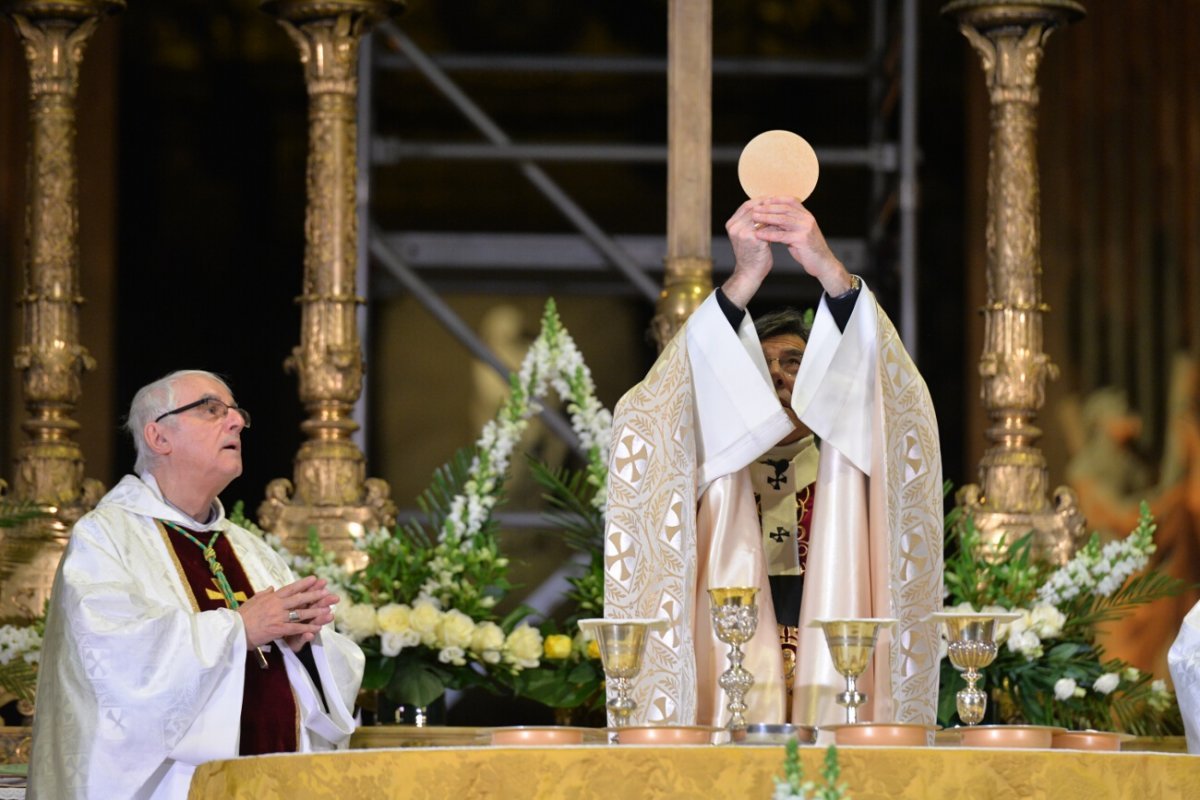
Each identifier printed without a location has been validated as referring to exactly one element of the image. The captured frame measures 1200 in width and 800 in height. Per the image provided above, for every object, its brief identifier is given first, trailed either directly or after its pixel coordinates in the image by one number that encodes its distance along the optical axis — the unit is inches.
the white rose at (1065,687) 454.7
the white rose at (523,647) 457.5
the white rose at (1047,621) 458.0
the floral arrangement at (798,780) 231.6
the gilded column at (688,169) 507.7
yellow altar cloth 277.3
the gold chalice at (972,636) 317.0
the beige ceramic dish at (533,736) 299.8
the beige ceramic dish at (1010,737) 302.0
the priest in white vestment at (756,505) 362.8
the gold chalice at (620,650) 314.5
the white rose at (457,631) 455.0
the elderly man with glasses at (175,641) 376.4
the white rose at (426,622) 455.6
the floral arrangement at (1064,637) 458.6
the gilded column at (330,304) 503.8
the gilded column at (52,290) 507.9
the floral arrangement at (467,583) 456.9
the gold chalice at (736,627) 318.6
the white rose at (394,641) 453.4
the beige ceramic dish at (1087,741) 311.5
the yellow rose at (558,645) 459.9
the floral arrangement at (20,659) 466.2
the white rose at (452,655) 455.3
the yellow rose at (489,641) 456.6
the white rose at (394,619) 454.2
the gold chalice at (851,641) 307.7
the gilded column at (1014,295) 503.8
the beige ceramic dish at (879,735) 291.6
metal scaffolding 652.0
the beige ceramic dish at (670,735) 292.4
